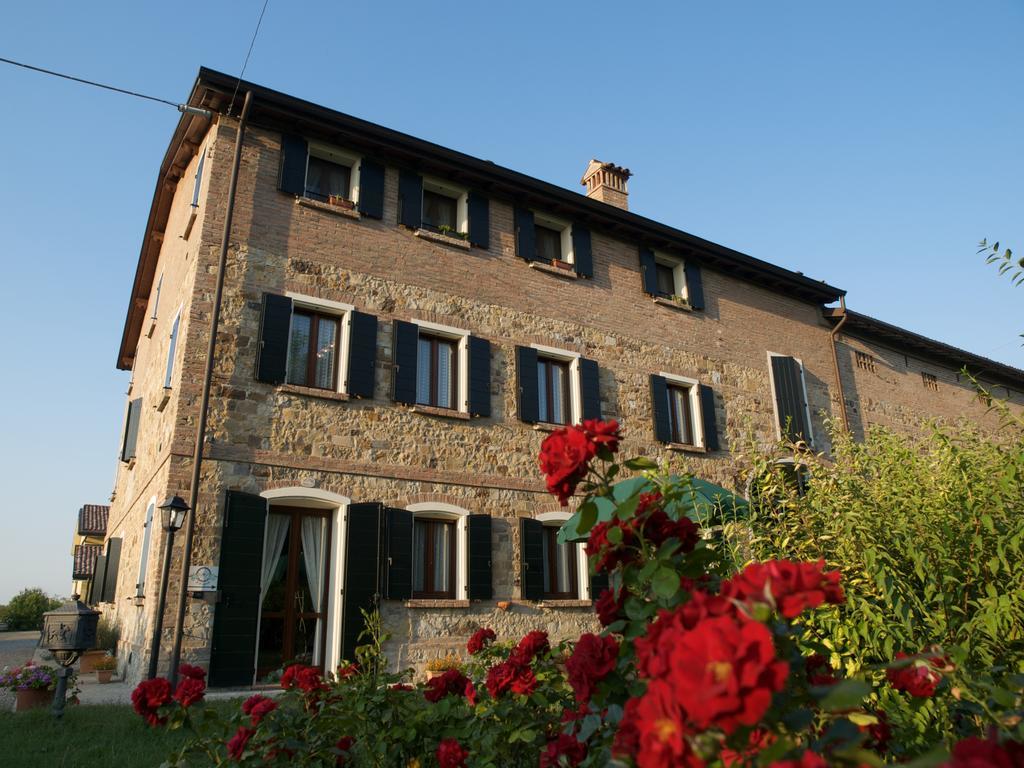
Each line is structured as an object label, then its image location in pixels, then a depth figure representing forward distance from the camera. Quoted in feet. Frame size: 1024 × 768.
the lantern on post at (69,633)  23.26
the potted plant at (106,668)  34.47
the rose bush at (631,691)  3.66
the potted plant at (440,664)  30.53
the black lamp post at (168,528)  26.45
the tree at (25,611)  104.06
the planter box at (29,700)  25.40
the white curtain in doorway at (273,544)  30.09
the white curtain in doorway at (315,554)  30.94
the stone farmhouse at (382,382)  30.27
